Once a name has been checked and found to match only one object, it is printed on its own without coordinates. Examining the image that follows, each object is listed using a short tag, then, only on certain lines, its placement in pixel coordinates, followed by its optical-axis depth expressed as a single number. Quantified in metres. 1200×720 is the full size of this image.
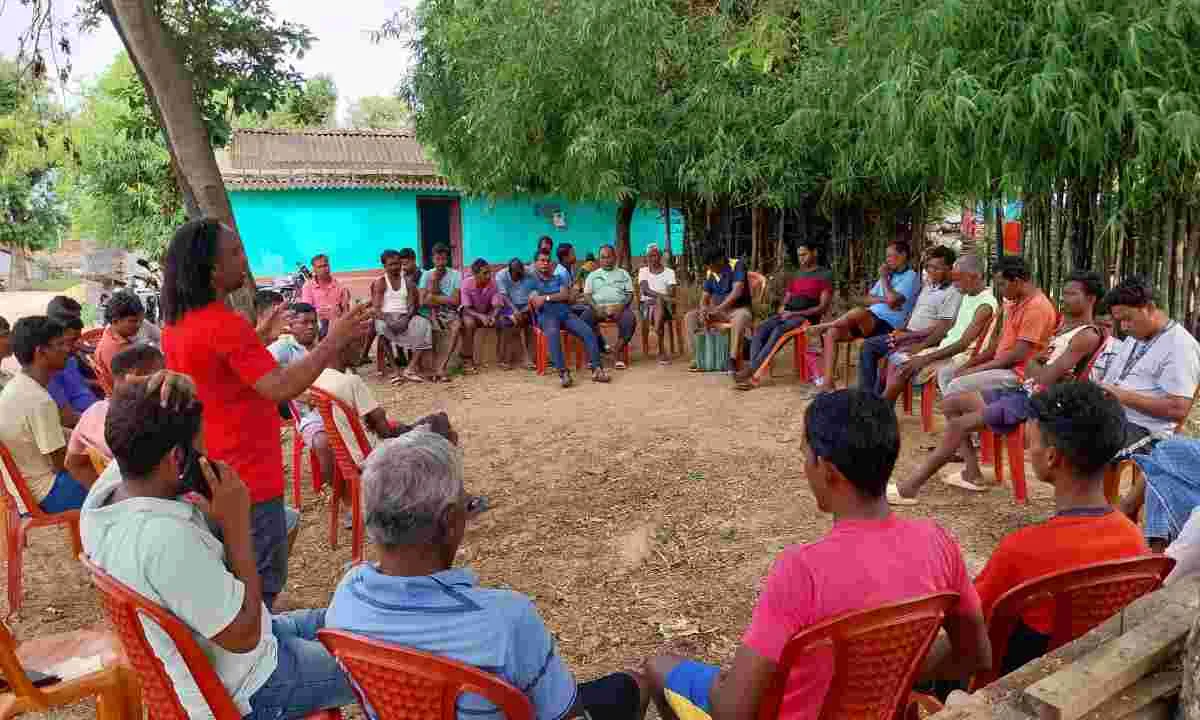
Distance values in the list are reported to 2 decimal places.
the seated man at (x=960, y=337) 5.33
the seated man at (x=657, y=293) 8.69
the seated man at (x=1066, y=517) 1.94
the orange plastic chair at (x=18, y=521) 3.43
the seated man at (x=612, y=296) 8.27
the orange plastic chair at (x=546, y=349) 8.13
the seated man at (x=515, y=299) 8.38
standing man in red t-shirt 2.44
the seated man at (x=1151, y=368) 3.55
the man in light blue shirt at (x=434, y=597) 1.53
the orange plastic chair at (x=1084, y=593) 1.84
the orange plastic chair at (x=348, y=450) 3.70
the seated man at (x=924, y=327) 5.82
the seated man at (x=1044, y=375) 4.03
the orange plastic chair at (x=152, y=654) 1.73
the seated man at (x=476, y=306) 8.38
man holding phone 1.77
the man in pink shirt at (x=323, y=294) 8.09
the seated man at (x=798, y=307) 7.22
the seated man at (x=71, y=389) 4.03
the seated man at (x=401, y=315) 8.10
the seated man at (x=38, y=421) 3.40
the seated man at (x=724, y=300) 7.67
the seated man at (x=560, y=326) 7.78
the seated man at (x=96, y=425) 3.30
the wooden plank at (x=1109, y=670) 1.37
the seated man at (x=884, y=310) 6.44
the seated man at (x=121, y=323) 4.87
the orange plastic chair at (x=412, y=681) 1.48
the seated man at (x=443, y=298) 8.25
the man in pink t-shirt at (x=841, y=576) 1.62
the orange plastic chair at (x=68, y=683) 2.09
